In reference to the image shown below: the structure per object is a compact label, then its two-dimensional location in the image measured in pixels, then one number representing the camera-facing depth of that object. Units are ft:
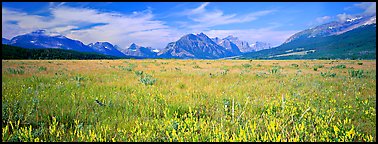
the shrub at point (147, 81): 39.83
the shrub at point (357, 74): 50.95
